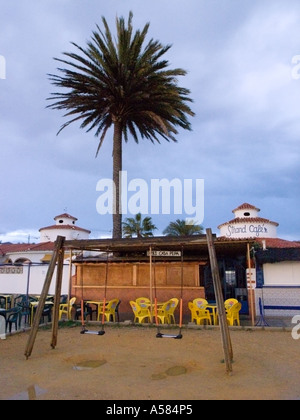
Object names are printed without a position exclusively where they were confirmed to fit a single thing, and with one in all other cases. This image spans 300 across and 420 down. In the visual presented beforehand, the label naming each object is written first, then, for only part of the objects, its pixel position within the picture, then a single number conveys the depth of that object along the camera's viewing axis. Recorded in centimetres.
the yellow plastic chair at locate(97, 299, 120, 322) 1354
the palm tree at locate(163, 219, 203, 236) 4438
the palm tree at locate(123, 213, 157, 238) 4653
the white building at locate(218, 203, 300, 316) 1727
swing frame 711
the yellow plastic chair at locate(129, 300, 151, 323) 1292
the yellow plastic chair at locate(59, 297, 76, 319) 1382
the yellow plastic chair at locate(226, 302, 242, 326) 1223
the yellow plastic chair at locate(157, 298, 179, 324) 1278
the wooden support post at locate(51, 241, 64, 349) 915
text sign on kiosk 1306
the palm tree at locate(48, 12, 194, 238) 1653
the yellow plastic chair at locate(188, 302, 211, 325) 1257
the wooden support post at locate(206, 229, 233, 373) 672
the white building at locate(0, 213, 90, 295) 2359
